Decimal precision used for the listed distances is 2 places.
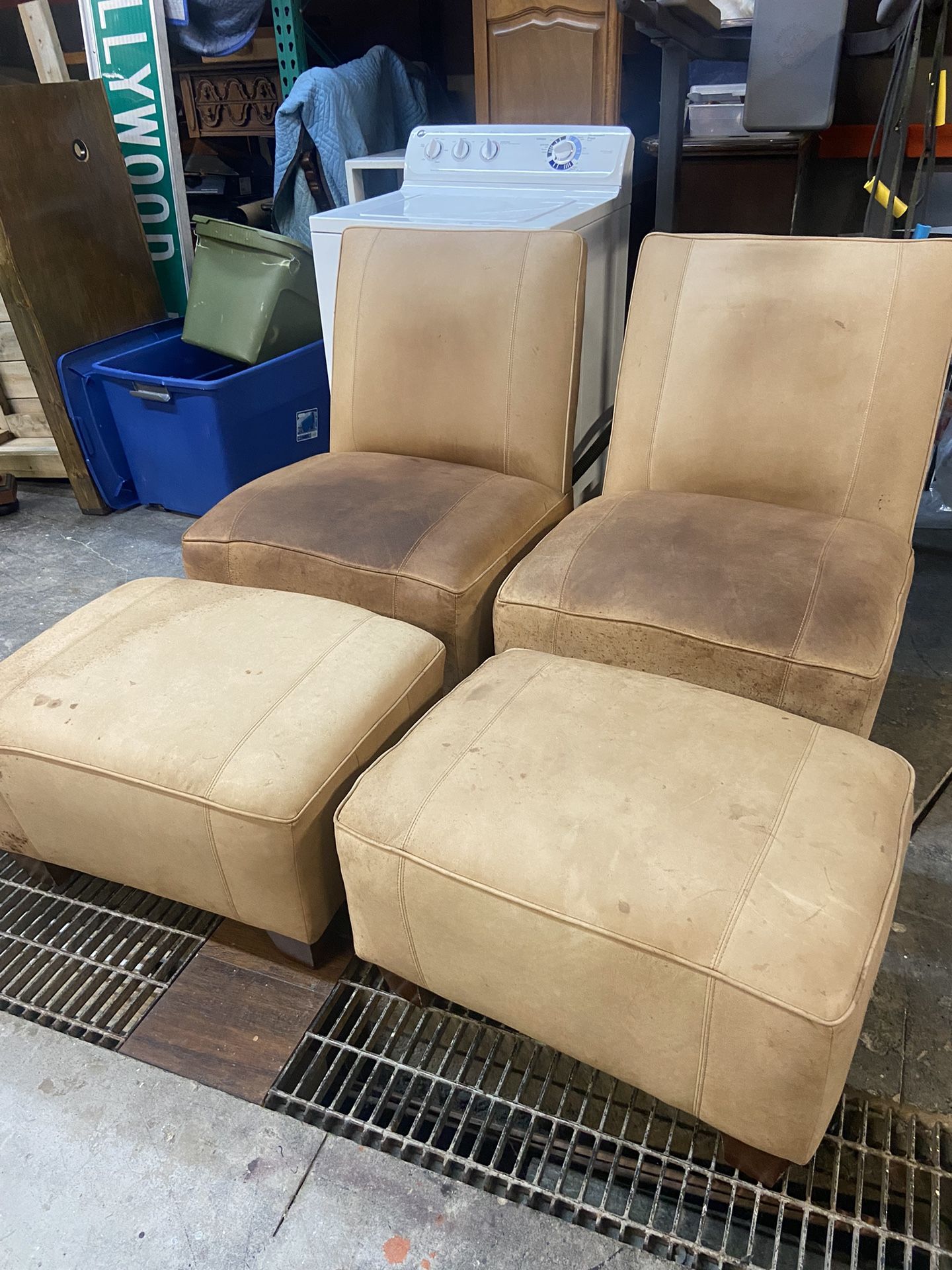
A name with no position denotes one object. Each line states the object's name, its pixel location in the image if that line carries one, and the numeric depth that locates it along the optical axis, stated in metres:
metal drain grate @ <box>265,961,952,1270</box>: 0.98
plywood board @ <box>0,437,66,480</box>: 2.86
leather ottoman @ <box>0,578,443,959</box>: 1.10
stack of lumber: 2.82
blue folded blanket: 2.45
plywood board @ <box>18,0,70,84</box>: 2.76
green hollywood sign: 2.72
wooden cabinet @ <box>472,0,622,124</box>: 2.27
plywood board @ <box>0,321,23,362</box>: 2.72
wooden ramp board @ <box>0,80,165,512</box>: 2.41
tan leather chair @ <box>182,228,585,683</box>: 1.51
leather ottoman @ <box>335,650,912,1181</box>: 0.84
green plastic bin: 2.46
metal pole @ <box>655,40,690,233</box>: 1.82
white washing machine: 2.06
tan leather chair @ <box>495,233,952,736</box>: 1.25
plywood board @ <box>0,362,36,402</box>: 2.81
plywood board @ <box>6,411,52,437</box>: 2.89
